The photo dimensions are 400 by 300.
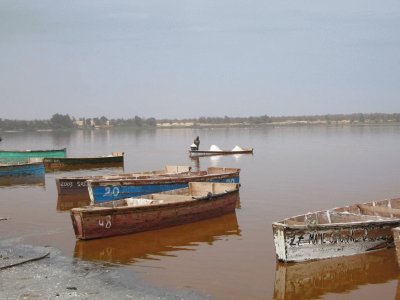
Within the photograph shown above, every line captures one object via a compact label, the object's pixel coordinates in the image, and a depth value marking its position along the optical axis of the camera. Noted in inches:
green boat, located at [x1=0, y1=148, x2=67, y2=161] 1641.2
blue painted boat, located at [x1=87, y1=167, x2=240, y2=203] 754.2
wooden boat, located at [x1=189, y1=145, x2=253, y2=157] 1914.4
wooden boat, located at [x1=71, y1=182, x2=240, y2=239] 567.8
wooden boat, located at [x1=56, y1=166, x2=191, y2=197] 920.9
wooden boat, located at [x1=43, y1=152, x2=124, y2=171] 1437.0
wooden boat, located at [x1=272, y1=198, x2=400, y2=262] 459.8
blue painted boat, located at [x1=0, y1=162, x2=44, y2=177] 1208.8
